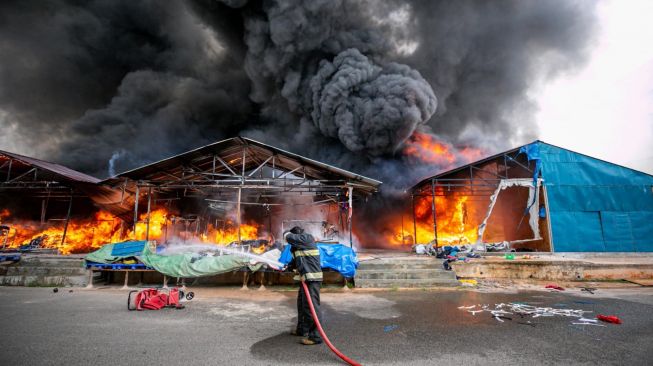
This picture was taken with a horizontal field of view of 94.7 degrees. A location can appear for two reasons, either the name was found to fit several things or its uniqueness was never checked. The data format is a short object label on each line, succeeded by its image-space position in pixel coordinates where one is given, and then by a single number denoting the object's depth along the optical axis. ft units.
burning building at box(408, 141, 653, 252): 42.50
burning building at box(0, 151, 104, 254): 52.80
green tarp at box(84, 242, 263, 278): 29.53
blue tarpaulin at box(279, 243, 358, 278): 30.14
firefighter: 15.51
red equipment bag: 21.35
